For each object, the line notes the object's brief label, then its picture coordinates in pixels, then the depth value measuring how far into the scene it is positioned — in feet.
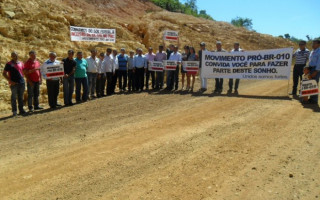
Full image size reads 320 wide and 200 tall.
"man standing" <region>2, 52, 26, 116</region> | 29.81
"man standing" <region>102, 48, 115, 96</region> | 39.65
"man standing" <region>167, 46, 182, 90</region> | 40.52
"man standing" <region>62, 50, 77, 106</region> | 33.96
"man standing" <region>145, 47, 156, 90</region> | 42.60
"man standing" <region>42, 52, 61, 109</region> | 33.04
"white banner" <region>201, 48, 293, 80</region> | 35.65
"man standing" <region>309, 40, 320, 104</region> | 30.12
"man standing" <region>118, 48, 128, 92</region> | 41.35
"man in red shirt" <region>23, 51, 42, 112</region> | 31.55
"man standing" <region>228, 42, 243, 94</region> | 38.10
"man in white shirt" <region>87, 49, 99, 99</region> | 37.40
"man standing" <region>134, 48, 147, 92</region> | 41.91
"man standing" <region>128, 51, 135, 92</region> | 42.55
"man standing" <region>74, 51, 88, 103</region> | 35.01
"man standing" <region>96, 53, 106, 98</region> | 38.81
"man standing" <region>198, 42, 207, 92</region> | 40.26
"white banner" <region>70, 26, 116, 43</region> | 50.92
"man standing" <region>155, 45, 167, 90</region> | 42.11
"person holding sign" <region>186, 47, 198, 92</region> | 39.91
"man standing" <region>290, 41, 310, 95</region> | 32.91
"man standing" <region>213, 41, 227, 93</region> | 39.46
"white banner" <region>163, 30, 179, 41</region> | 53.47
